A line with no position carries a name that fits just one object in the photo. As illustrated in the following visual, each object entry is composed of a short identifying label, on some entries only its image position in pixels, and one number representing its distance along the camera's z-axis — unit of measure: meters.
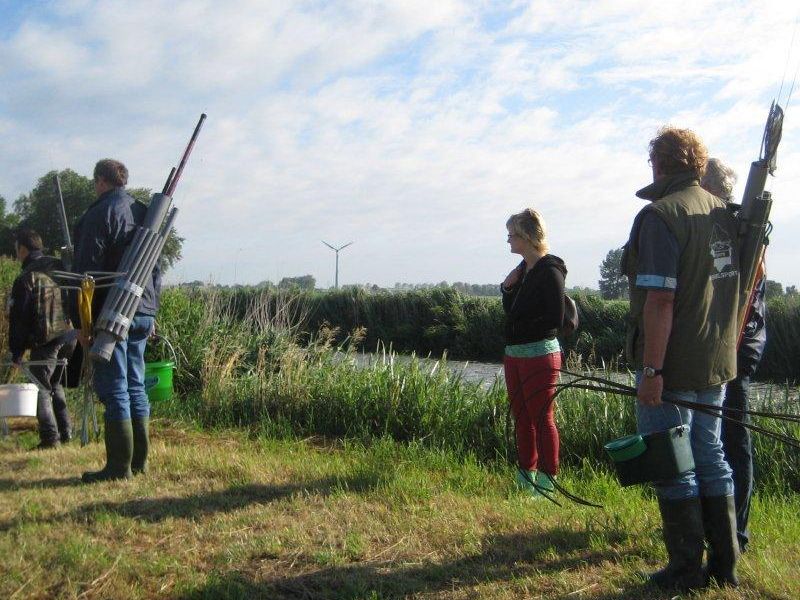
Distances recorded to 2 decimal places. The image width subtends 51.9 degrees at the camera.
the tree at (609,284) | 24.38
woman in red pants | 5.23
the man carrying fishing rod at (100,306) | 5.48
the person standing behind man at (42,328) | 7.03
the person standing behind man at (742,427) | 4.04
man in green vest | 3.46
